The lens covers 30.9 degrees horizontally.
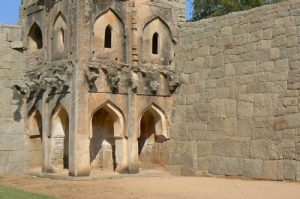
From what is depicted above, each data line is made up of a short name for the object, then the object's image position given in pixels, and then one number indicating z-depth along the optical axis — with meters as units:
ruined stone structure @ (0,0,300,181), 11.92
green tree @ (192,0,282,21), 20.73
